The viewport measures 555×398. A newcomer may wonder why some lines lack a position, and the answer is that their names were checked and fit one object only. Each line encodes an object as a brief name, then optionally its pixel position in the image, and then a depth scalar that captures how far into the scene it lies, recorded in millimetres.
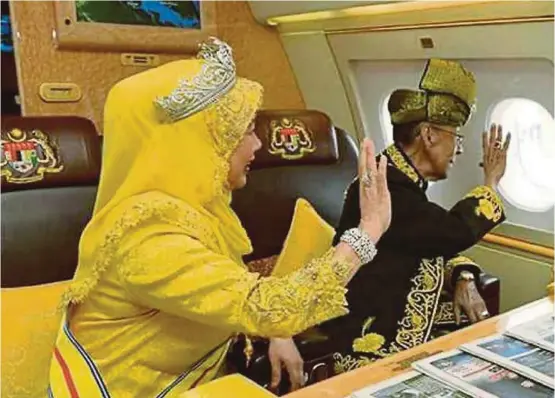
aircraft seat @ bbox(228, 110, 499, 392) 2275
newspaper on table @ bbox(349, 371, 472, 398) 987
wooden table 1058
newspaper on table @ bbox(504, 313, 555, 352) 1151
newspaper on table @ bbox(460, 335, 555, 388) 1031
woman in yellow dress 1140
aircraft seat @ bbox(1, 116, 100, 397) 1819
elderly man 1596
